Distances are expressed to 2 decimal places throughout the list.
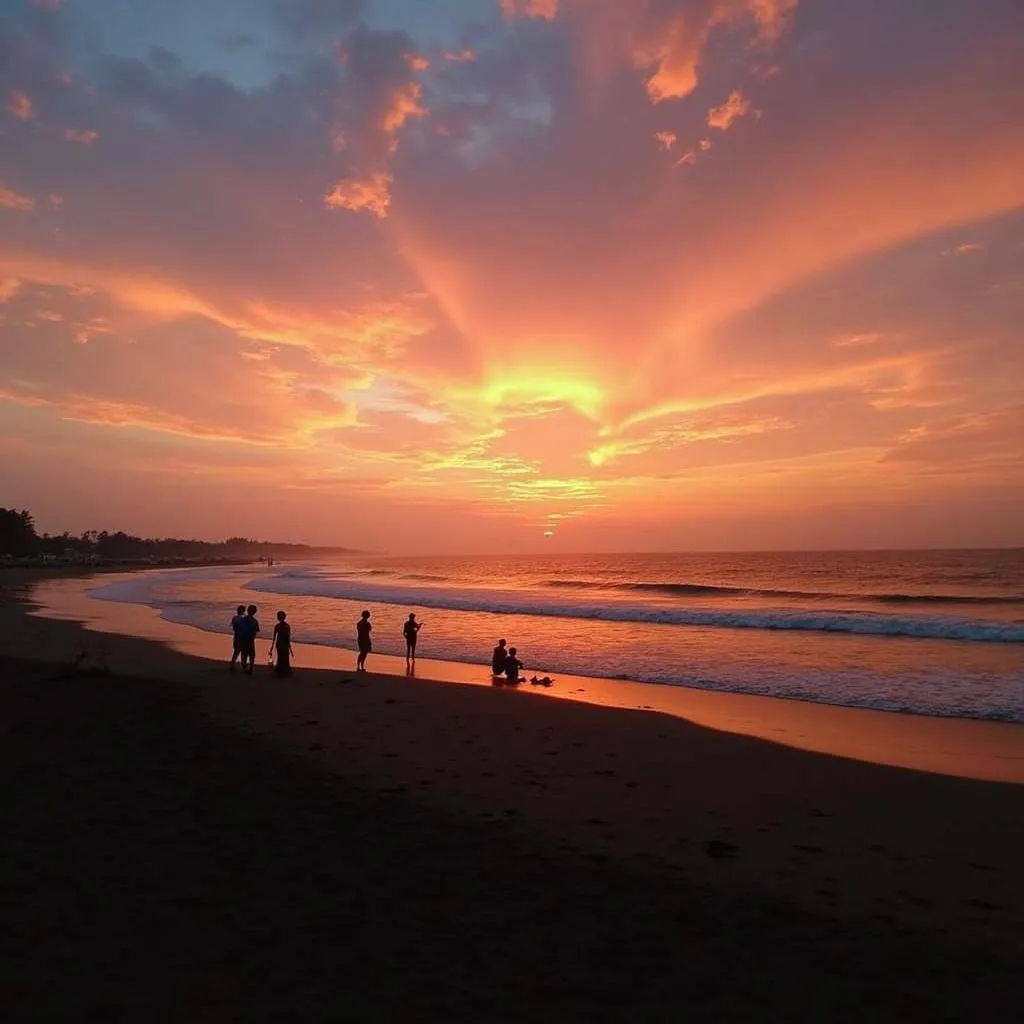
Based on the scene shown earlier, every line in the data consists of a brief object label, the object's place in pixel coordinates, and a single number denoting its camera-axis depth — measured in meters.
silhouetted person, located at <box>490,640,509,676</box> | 19.33
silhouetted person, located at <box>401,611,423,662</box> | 21.58
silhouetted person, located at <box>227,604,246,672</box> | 18.67
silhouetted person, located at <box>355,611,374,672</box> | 20.27
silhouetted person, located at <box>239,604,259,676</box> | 18.66
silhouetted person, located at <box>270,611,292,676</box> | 18.16
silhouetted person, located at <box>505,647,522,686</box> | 18.92
